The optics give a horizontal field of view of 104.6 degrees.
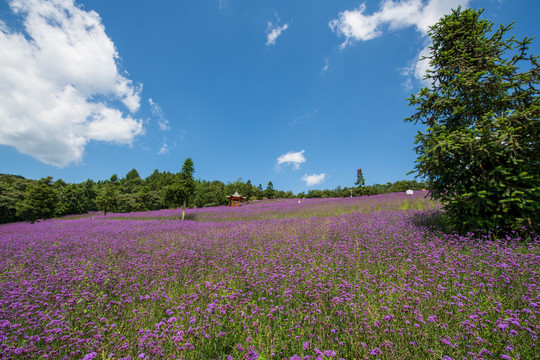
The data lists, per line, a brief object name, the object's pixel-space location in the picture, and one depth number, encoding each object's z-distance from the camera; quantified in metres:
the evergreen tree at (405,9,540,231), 5.92
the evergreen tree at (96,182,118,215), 35.03
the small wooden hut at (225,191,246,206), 42.99
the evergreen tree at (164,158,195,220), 20.05
